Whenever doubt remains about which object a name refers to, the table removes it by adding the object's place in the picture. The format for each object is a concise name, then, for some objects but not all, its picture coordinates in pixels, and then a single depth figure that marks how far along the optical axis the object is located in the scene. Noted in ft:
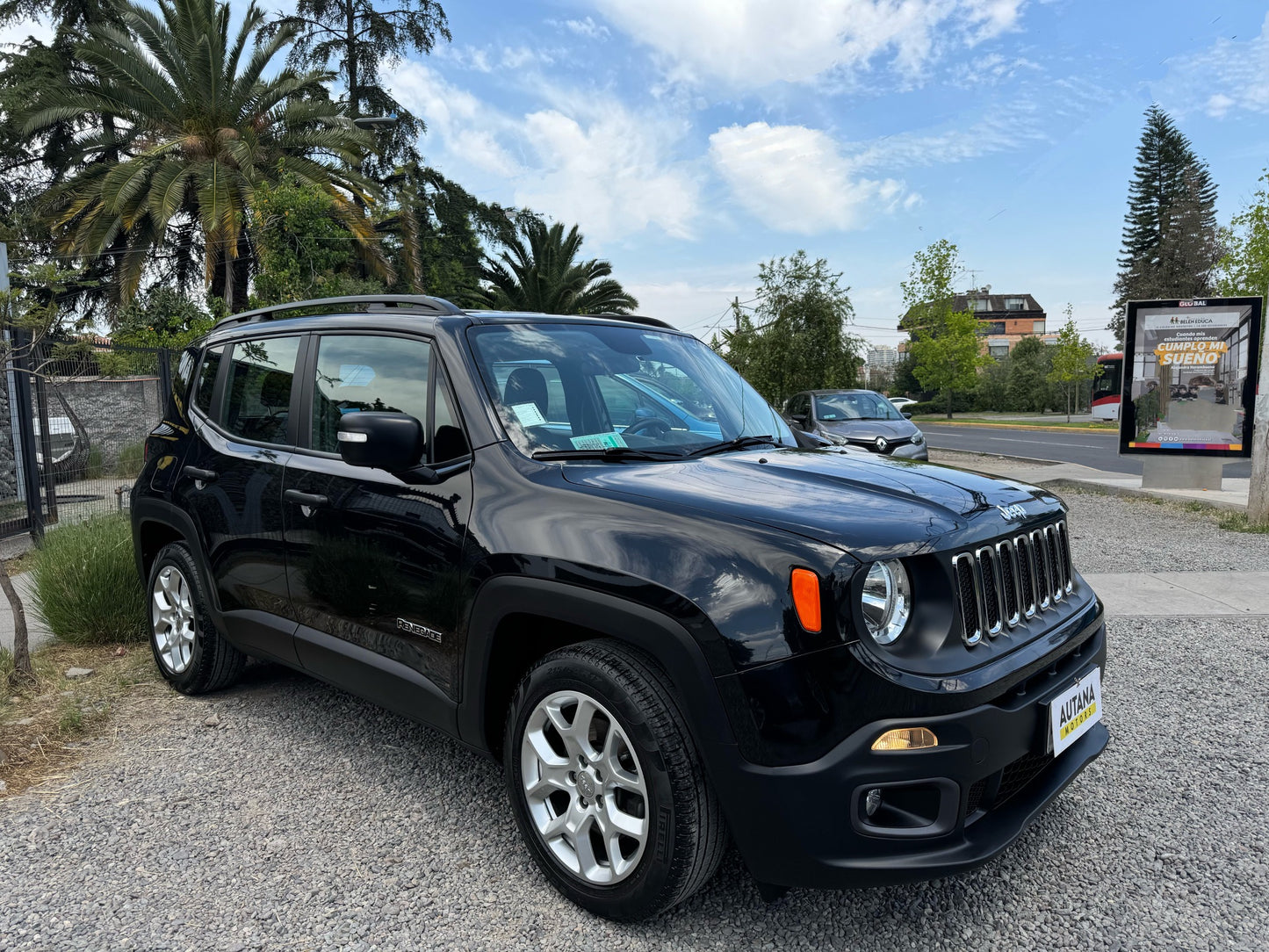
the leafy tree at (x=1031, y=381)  189.88
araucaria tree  166.81
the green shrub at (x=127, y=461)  28.71
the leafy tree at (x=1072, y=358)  142.51
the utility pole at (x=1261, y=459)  29.68
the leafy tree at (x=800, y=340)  75.61
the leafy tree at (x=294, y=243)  53.62
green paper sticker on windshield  9.62
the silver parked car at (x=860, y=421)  41.98
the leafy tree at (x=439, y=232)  78.84
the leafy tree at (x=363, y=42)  92.73
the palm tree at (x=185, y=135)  60.13
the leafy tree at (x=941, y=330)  133.39
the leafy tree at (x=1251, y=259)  85.10
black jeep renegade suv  6.93
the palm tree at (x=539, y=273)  102.01
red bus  131.34
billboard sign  37.04
